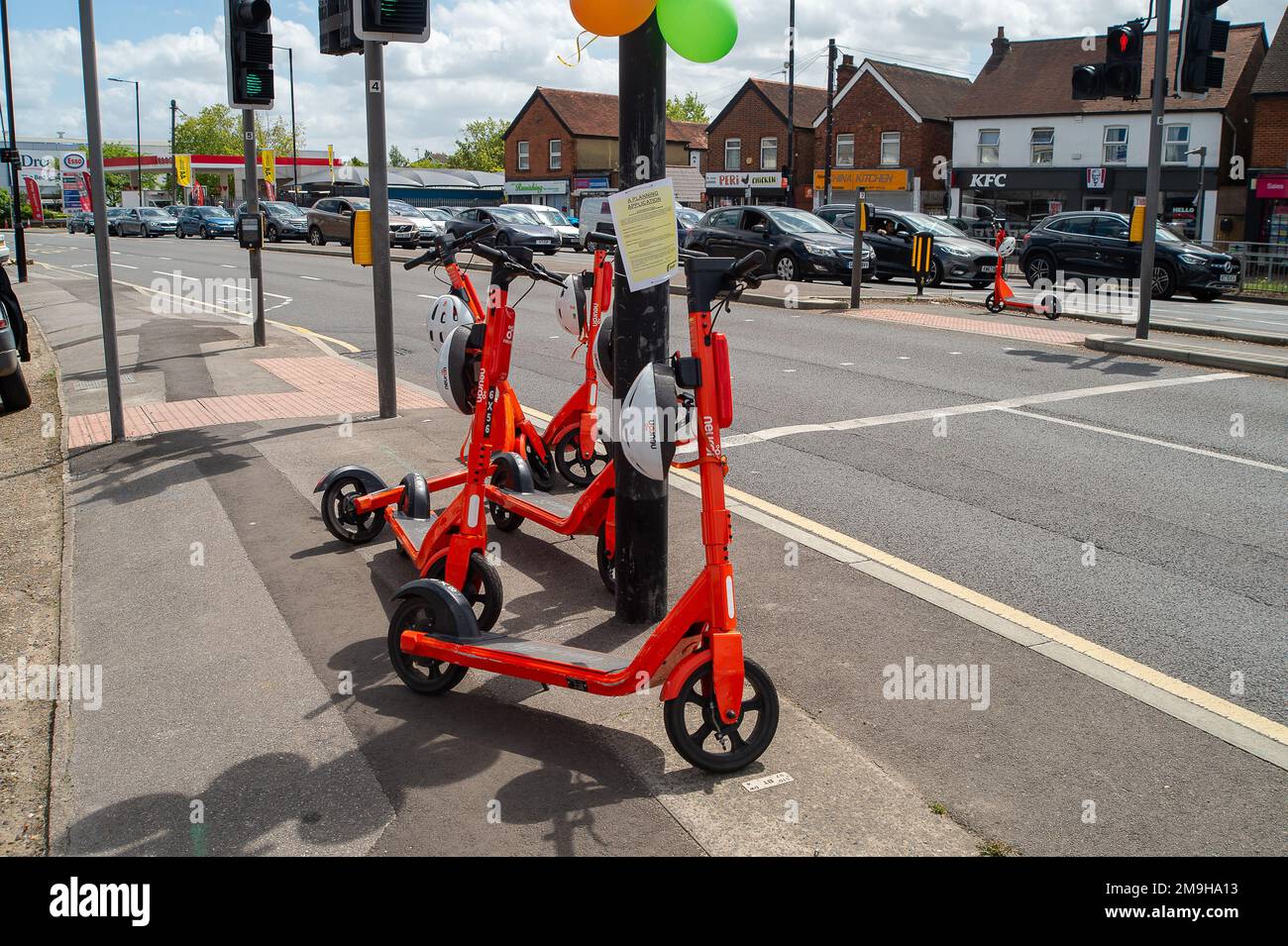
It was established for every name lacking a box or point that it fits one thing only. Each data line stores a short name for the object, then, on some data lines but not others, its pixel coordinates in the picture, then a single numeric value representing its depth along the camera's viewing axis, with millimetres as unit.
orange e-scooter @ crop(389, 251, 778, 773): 3643
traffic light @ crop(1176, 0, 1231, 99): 13016
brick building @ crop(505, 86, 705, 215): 65812
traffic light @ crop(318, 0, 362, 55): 9312
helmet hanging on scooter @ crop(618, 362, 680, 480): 3686
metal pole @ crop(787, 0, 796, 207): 41062
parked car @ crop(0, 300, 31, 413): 10164
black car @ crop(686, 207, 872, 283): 22672
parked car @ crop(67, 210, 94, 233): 60781
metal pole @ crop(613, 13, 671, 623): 4516
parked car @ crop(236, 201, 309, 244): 42062
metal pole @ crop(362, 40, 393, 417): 9039
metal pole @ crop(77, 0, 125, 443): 7832
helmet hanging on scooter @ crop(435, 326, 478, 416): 5246
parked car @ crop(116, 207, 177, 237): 52094
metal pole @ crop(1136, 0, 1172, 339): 13438
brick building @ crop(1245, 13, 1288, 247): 38531
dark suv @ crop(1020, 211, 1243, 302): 21688
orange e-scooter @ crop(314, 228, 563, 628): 4695
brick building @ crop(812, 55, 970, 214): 50219
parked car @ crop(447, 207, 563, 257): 32938
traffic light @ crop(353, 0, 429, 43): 8430
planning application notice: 4062
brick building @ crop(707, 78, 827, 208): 56656
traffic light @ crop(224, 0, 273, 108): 11555
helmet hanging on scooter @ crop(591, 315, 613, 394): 6484
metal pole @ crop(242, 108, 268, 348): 12305
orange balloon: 4191
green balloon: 4293
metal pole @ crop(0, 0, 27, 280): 24953
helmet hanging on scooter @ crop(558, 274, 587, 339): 7473
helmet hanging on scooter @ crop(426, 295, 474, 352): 5641
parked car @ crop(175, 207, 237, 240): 49188
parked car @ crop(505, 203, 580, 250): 36719
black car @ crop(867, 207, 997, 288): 23250
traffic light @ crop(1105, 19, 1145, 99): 13438
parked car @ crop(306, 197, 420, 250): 37906
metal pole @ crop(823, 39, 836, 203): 41231
